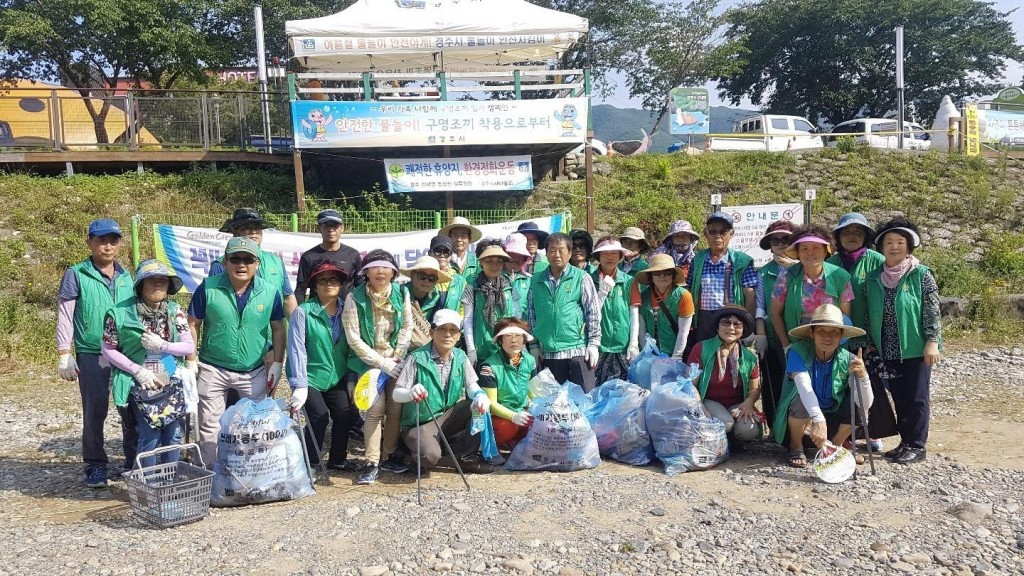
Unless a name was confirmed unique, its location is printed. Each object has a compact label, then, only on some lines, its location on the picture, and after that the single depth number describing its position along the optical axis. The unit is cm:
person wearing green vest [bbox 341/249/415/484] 493
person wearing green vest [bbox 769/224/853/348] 502
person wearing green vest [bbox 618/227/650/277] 632
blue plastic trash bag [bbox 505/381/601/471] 492
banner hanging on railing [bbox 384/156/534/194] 1286
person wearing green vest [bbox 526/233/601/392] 546
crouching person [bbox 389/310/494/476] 489
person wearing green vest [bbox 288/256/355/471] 486
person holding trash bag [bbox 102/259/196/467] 454
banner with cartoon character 1221
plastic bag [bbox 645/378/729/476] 496
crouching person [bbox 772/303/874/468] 476
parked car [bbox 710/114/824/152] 1936
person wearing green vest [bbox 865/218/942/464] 486
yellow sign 1856
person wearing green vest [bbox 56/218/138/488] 475
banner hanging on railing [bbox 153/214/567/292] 941
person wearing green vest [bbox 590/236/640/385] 579
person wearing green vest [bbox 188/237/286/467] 466
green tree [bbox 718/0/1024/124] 3403
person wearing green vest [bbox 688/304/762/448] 516
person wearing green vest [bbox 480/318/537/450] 510
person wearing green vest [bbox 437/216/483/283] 632
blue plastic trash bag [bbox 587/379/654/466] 517
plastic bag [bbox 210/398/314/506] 439
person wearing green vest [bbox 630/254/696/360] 559
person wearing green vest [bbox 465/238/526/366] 547
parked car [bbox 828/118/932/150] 1945
